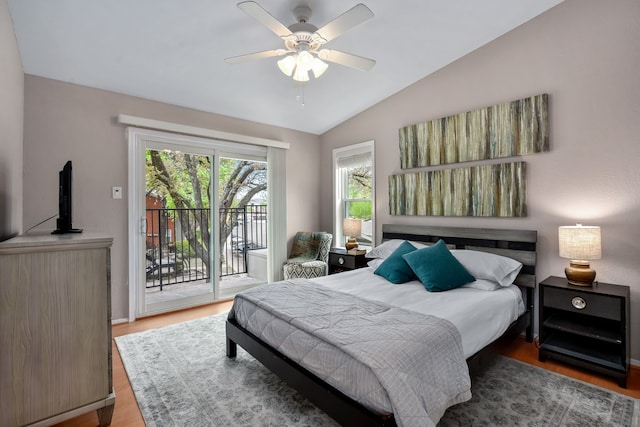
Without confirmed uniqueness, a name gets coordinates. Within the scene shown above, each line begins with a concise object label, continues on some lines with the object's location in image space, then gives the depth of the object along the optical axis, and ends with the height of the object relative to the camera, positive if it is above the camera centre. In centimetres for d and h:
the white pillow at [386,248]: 357 -41
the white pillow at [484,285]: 257 -61
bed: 150 -74
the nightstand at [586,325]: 218 -89
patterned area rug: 182 -120
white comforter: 196 -64
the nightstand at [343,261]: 392 -61
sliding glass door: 349 -6
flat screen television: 202 +10
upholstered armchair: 414 -62
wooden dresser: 154 -60
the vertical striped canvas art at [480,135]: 283 +80
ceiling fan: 196 +122
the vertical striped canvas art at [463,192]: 297 +22
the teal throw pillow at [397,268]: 283 -52
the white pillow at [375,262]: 340 -55
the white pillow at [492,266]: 267 -48
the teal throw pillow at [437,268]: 256 -48
